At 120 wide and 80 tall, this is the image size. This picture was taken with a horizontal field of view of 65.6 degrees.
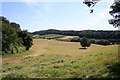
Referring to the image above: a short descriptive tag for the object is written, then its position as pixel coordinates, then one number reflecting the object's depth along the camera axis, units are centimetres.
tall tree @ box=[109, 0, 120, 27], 1017
